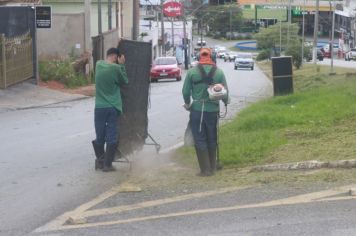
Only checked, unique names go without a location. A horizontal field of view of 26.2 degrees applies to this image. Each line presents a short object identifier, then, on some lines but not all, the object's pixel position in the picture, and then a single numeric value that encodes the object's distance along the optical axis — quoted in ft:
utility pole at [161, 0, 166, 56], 243.81
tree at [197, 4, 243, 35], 411.54
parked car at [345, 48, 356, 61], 280.43
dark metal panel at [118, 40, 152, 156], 35.86
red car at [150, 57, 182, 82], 137.90
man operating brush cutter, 32.22
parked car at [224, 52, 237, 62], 321.40
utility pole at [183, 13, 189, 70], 239.91
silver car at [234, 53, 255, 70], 223.10
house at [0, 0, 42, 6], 111.24
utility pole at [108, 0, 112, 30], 131.25
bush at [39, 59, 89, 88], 103.65
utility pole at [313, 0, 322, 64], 172.10
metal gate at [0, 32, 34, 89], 84.51
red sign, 255.50
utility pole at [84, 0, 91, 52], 117.19
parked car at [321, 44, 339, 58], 311.23
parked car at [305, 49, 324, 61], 252.58
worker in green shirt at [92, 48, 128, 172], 34.32
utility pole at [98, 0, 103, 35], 124.36
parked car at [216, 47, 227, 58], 344.69
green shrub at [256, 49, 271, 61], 314.47
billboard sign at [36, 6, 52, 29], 97.04
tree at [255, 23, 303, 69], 290.31
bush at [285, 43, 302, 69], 182.80
